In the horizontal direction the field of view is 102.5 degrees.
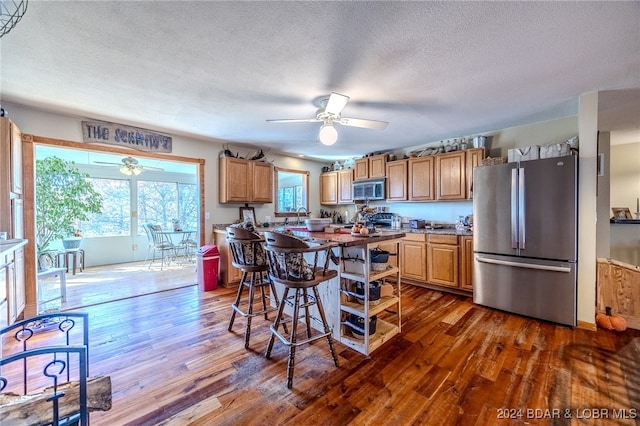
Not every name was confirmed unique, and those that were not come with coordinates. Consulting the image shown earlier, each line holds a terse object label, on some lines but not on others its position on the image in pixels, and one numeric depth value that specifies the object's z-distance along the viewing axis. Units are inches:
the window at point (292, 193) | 220.8
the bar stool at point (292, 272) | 72.7
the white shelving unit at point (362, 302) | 85.5
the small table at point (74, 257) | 196.3
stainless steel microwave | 191.5
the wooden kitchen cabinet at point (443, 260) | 143.6
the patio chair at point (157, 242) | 225.7
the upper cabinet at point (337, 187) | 217.5
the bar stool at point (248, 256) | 91.1
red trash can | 155.1
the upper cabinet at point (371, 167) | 191.2
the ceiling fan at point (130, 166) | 202.2
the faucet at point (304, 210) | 222.2
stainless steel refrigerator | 104.8
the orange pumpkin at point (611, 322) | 100.9
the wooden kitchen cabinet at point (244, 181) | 171.8
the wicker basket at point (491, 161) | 130.0
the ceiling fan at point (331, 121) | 93.4
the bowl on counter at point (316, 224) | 103.7
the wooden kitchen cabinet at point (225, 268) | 160.9
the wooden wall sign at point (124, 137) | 127.4
